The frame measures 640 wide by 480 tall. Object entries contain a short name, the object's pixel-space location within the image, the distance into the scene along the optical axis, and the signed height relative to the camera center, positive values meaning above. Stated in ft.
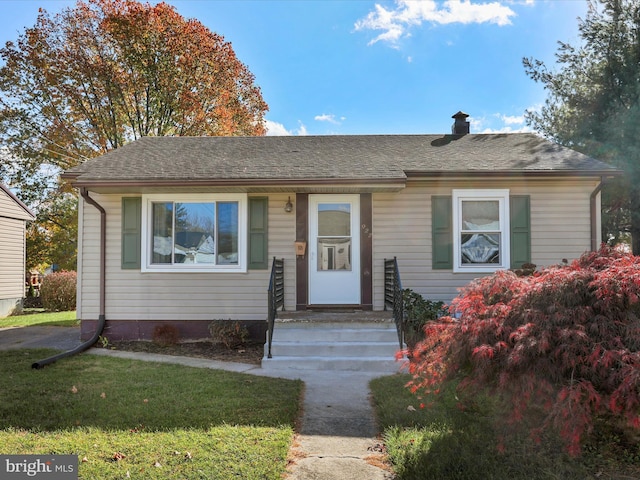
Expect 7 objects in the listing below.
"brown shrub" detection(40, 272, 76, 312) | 44.39 -4.68
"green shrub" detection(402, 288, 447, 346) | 20.38 -3.36
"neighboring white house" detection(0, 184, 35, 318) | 43.55 -0.20
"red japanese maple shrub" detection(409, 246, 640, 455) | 7.95 -2.18
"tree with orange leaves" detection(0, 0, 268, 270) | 53.31 +22.03
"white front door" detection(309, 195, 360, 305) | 23.65 -0.04
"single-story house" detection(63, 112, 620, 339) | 23.56 +0.49
